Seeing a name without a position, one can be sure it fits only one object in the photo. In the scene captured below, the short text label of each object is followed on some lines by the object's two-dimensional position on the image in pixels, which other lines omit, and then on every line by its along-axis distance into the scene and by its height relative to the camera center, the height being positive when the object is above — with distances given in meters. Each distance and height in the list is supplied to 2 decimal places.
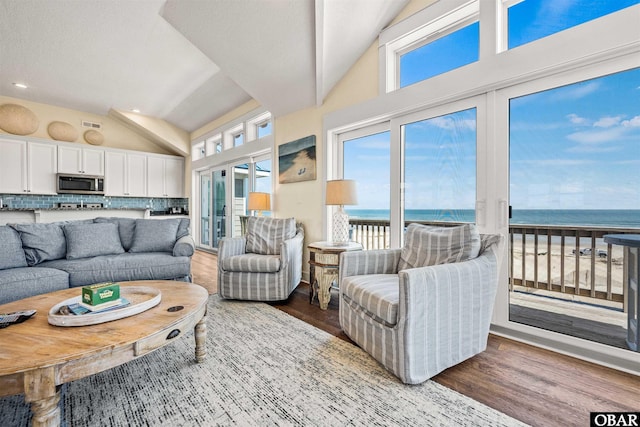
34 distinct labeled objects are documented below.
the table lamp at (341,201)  2.97 +0.09
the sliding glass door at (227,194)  5.20 +0.33
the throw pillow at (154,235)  3.36 -0.29
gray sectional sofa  2.45 -0.45
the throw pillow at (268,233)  3.46 -0.28
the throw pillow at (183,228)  3.55 -0.22
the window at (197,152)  6.74 +1.35
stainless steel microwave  5.41 +0.50
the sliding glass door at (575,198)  1.87 +0.08
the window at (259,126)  4.84 +1.44
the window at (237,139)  5.53 +1.37
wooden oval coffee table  1.02 -0.54
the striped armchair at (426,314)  1.58 -0.62
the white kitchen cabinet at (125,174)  6.03 +0.77
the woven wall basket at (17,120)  4.99 +1.58
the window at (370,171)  3.25 +0.46
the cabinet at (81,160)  5.49 +0.97
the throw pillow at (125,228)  3.40 -0.21
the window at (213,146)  6.22 +1.38
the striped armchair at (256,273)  2.97 -0.65
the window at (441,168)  2.53 +0.39
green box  1.49 -0.44
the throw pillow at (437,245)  2.00 -0.26
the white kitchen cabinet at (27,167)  4.95 +0.76
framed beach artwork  3.80 +0.68
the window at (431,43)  2.55 +1.62
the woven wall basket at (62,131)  5.48 +1.50
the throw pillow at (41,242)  2.77 -0.31
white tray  1.35 -0.51
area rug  1.35 -0.96
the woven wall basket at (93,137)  5.89 +1.49
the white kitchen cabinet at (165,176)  6.62 +0.79
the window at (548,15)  1.92 +1.38
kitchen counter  5.05 -0.06
